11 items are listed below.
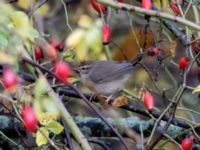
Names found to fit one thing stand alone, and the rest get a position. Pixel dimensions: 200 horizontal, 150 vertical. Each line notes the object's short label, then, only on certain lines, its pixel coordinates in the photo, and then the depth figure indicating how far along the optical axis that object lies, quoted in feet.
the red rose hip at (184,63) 20.28
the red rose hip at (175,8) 20.84
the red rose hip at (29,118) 14.32
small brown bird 25.09
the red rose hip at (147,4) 17.70
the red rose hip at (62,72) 14.56
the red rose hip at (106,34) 19.03
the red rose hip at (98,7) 19.77
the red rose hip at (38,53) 20.29
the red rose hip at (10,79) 13.53
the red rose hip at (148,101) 18.76
